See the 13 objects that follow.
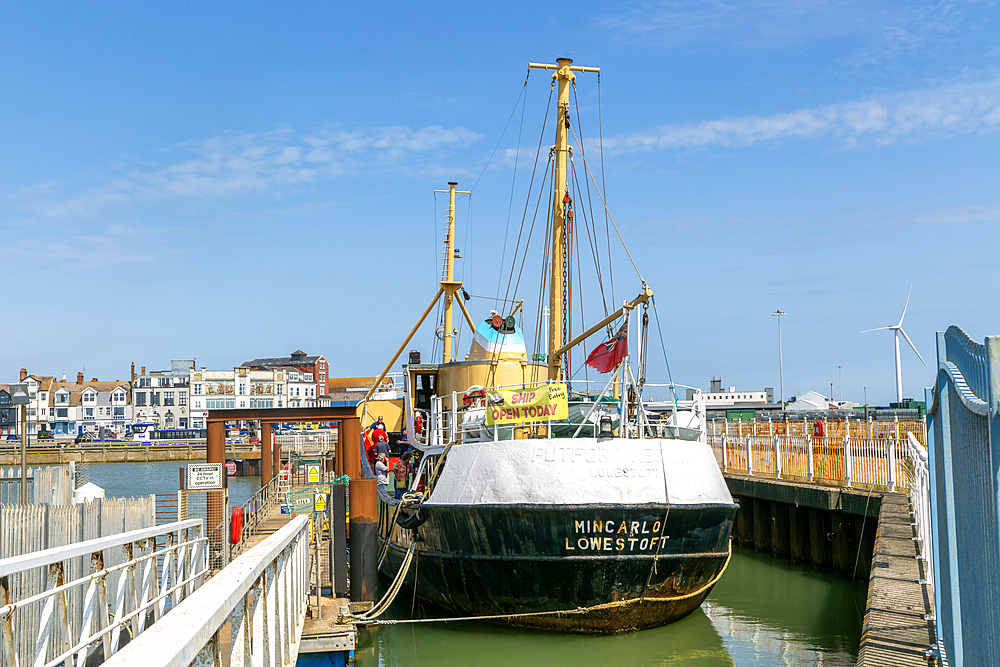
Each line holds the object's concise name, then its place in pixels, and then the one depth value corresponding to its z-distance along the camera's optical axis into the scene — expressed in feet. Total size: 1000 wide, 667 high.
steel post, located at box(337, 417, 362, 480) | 64.75
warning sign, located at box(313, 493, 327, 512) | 61.90
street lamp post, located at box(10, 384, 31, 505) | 60.64
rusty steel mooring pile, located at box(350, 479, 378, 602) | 53.62
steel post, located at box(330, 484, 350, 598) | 52.21
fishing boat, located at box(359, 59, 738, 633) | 47.98
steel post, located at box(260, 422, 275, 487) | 109.50
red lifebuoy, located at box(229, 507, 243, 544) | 56.54
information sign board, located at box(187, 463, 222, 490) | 56.95
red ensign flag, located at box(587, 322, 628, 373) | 54.85
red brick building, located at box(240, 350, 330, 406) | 551.76
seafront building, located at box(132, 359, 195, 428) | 453.17
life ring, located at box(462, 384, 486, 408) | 59.32
